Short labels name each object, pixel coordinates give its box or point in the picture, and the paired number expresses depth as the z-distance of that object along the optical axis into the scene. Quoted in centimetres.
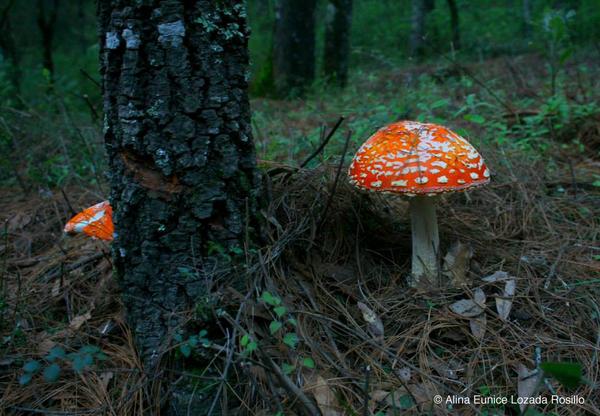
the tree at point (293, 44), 209
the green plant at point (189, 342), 39
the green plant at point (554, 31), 108
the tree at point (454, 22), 314
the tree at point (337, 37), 224
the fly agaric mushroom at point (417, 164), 49
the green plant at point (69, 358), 37
